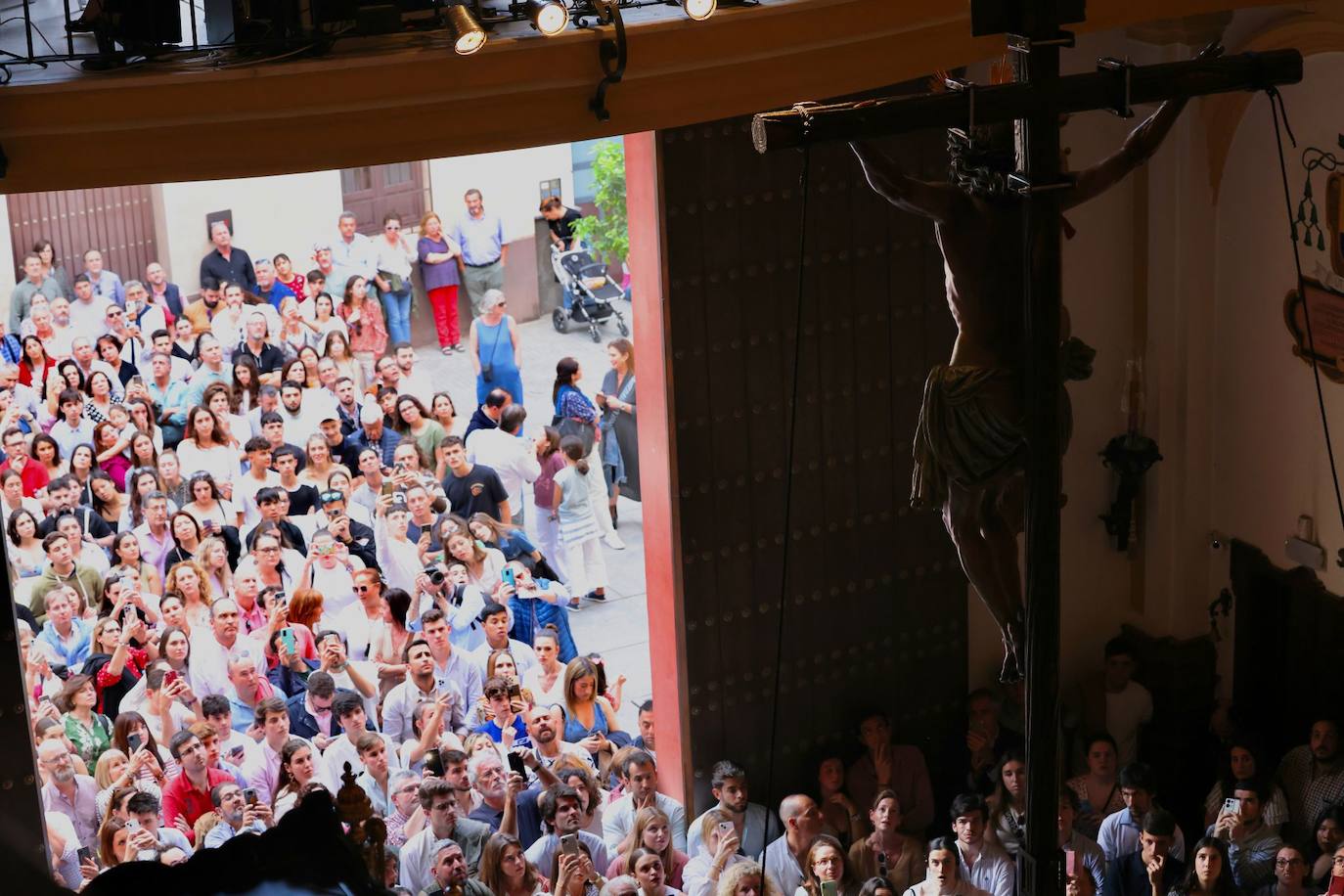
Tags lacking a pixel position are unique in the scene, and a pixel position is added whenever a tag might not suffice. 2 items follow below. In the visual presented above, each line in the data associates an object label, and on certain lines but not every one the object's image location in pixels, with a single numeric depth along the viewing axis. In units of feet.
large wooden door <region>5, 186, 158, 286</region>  55.83
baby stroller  56.59
